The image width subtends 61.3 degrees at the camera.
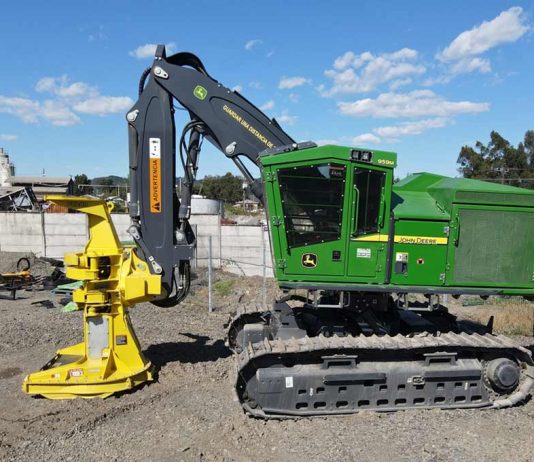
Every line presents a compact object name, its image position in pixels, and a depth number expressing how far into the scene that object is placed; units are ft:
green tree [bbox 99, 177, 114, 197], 166.23
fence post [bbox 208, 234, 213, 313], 35.57
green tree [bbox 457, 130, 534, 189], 151.23
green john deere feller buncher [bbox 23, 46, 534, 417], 17.57
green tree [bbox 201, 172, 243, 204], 267.39
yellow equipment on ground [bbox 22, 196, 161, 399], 18.67
